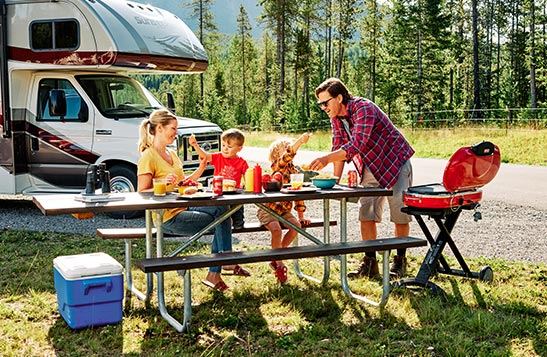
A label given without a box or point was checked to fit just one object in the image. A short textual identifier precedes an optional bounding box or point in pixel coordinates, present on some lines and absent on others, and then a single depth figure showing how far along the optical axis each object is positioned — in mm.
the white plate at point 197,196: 5248
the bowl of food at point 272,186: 5750
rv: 10039
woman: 5945
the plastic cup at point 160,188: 5414
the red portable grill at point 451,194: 5902
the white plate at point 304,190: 5661
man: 6301
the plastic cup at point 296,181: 5730
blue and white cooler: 5121
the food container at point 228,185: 5698
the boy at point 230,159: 6445
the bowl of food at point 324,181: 5941
